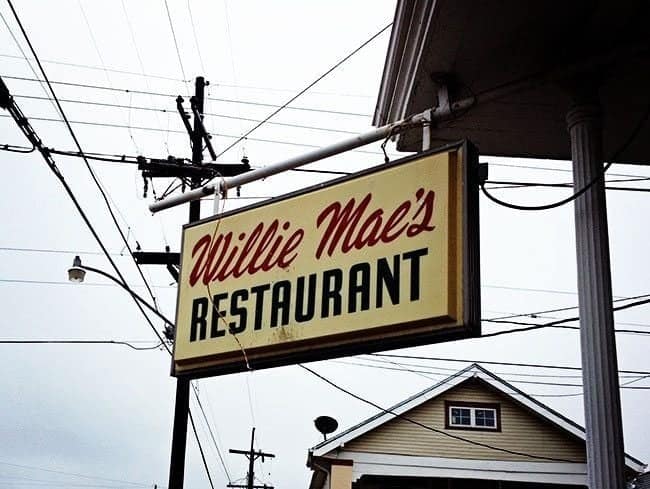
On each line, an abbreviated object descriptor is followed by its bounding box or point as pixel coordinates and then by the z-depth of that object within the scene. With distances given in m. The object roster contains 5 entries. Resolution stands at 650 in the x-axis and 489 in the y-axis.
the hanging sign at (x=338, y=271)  4.36
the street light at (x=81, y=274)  13.46
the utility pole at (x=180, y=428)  14.68
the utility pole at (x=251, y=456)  40.47
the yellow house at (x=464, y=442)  21.06
